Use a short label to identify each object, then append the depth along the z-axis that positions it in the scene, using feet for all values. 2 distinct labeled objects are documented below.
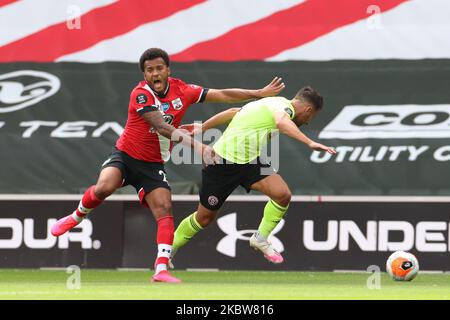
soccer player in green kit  35.88
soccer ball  35.01
